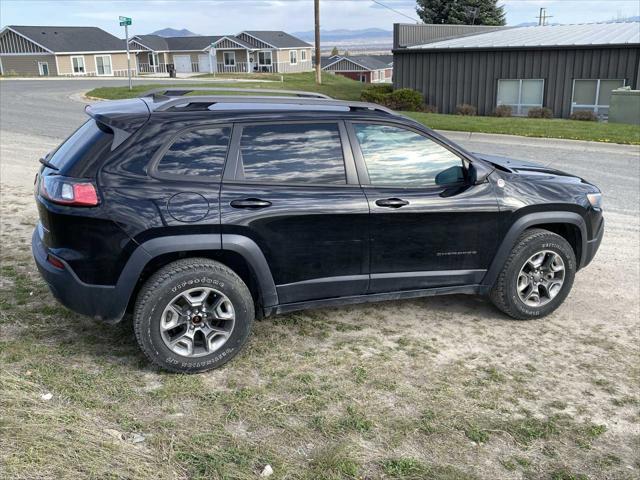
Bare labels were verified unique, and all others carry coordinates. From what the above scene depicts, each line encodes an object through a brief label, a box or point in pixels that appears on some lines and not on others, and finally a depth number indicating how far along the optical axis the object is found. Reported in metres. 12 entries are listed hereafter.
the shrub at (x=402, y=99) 26.98
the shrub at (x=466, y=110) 26.70
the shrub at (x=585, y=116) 23.88
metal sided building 24.86
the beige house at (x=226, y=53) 75.56
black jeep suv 4.06
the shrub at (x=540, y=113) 25.31
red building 94.69
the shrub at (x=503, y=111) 26.34
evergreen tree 45.00
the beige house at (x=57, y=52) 63.26
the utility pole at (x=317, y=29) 36.53
